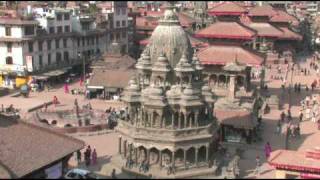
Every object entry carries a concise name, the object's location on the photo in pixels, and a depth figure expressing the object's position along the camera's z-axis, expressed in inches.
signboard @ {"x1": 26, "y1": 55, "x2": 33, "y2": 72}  2591.0
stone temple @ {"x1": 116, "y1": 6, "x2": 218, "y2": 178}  1245.1
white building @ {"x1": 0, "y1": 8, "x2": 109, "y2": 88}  2578.7
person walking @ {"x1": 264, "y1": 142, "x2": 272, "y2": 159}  1472.7
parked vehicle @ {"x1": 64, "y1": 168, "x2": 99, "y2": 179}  1183.6
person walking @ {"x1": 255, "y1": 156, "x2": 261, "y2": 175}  1332.4
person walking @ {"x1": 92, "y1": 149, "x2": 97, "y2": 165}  1403.8
